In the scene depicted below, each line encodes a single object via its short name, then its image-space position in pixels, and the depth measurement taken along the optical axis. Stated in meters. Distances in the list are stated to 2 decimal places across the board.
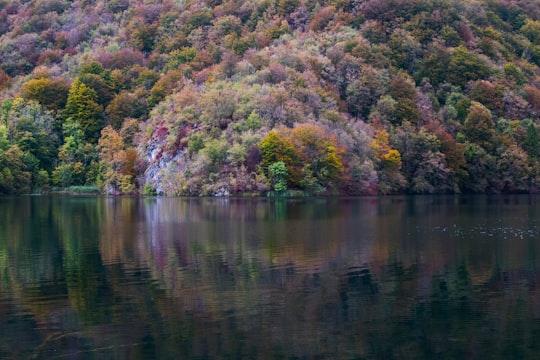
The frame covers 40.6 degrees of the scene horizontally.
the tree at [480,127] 126.75
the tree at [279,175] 102.50
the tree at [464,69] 144.00
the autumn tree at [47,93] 135.75
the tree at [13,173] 109.94
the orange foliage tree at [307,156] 104.19
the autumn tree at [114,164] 119.19
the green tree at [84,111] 134.38
